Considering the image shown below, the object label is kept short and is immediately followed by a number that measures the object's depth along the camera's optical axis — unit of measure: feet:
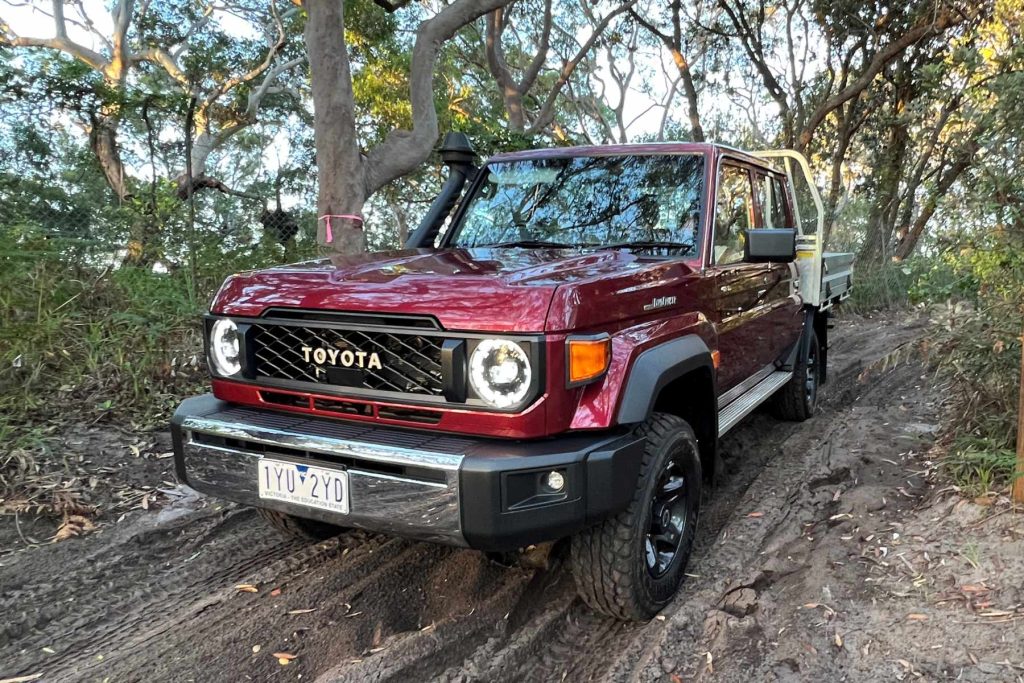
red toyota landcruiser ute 7.11
